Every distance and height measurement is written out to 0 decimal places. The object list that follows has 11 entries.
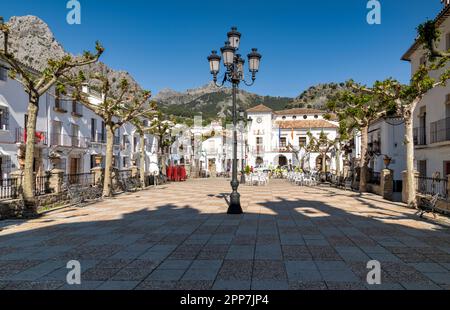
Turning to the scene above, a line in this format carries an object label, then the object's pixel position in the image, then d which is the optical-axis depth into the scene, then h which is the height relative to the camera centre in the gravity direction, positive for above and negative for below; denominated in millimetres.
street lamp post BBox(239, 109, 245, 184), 25006 +3593
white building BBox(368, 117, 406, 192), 24703 +1134
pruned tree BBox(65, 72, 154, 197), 16719 +2606
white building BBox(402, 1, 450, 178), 16783 +2045
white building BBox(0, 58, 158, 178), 20781 +2134
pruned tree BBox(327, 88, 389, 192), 16688 +2859
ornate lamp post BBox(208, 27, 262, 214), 10711 +3223
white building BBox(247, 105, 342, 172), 54688 +4198
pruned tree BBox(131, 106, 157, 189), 23491 +1249
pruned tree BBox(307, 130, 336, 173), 34922 +2123
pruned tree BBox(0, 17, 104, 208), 10750 +2448
